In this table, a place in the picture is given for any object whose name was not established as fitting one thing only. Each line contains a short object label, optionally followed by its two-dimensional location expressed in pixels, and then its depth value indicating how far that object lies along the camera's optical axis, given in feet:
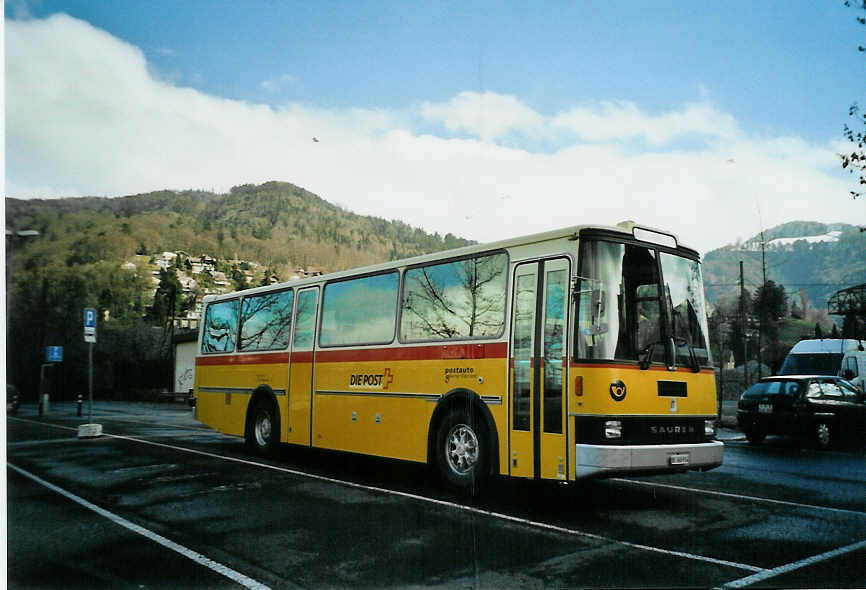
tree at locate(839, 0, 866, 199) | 51.98
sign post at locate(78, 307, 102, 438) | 29.84
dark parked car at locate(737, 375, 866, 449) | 48.29
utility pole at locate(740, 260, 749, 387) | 85.21
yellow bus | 23.54
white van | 64.49
